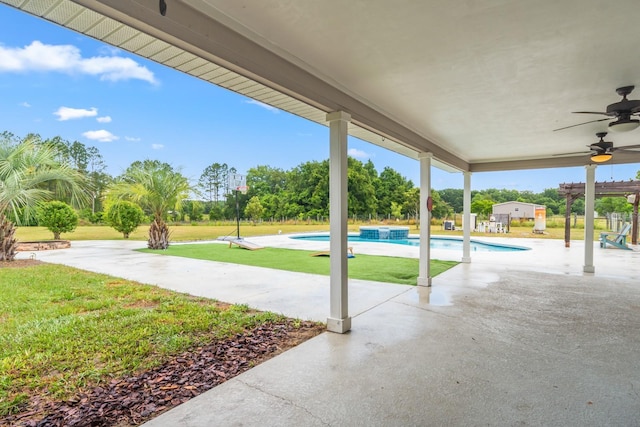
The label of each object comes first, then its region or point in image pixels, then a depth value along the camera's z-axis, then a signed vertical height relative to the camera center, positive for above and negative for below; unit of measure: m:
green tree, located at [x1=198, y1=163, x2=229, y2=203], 33.06 +3.46
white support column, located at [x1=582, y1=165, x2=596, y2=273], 7.00 -0.05
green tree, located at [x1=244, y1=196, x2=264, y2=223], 26.20 +0.11
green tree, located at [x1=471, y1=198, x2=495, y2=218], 23.45 +0.33
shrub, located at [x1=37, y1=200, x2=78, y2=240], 11.38 -0.25
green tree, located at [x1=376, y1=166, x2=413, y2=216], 28.11 +2.05
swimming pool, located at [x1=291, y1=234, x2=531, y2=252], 12.98 -1.47
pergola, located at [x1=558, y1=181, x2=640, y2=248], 11.27 +0.74
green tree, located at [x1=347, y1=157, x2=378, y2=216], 27.08 +1.66
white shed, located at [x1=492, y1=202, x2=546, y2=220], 25.78 +0.22
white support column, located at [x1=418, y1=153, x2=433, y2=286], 5.58 -0.11
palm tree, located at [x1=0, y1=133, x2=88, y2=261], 6.89 +0.66
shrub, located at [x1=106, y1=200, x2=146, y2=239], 13.41 -0.25
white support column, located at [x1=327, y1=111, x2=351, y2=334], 3.48 -0.09
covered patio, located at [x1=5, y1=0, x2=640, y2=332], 1.97 +1.29
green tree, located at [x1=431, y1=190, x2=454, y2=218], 25.43 +0.12
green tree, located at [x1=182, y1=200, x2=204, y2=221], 20.80 +0.01
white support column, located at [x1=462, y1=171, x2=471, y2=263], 8.28 -0.17
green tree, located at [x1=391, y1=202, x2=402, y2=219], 26.23 +0.12
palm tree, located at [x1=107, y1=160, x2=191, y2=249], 10.80 +0.70
